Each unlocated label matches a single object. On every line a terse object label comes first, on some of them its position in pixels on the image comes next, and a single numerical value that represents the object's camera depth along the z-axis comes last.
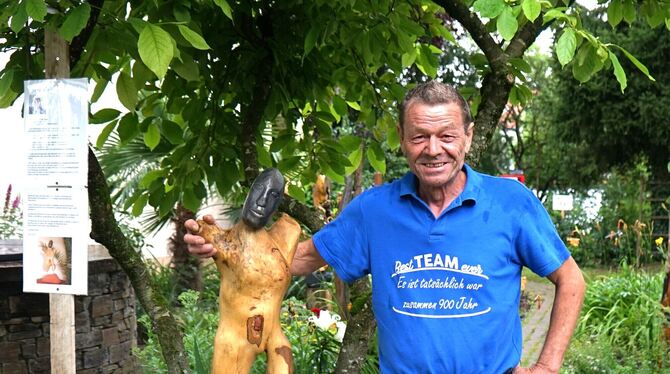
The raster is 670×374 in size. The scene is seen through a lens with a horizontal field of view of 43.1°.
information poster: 2.80
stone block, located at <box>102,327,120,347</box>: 5.45
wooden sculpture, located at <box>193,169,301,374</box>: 2.21
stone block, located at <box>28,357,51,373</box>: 4.99
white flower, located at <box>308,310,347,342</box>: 4.53
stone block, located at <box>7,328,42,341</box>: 4.94
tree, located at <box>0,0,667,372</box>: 2.95
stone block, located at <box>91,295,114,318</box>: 5.39
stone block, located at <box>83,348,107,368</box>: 5.29
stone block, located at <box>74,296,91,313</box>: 5.23
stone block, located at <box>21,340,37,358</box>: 4.96
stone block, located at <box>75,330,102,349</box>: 5.23
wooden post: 2.98
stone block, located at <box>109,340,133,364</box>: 5.50
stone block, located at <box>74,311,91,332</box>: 5.23
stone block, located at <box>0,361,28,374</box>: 4.89
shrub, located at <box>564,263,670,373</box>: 5.42
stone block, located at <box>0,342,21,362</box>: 4.89
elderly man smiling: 2.24
